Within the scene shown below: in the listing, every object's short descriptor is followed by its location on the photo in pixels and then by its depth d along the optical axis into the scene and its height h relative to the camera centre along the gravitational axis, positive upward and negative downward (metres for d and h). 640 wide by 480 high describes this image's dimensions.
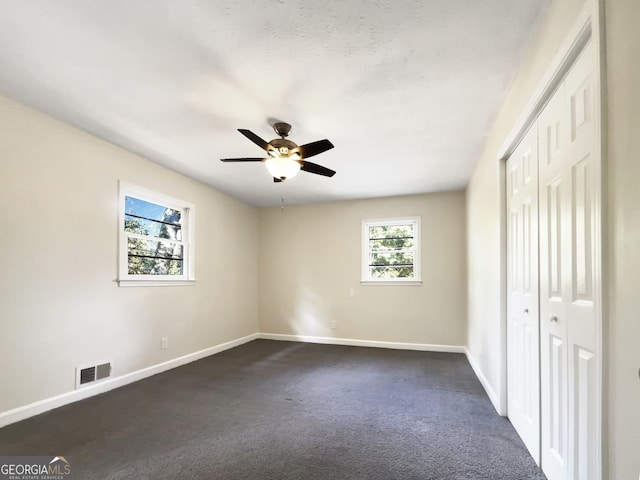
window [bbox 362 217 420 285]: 5.29 -0.04
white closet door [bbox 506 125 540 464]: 1.96 -0.30
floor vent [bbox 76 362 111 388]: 2.95 -1.19
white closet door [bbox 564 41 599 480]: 1.27 -0.07
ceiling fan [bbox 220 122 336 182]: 2.67 +0.80
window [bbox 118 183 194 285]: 3.51 +0.11
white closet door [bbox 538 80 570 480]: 1.57 -0.21
